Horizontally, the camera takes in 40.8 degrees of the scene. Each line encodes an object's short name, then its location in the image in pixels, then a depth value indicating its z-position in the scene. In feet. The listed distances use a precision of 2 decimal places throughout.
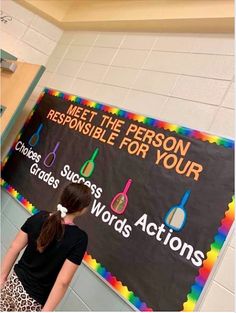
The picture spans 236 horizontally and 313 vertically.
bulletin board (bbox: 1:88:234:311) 4.80
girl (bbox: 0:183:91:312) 4.60
